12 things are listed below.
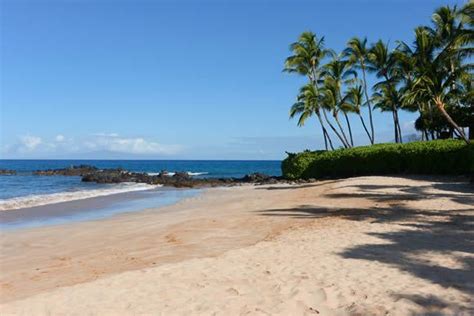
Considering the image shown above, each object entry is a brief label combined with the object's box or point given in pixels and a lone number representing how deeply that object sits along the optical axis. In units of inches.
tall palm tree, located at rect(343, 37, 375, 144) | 1587.1
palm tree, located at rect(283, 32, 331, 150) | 1568.7
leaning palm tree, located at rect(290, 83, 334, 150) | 1459.2
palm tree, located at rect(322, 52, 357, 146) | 1592.0
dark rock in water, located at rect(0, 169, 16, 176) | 2682.1
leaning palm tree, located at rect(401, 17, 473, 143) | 1094.4
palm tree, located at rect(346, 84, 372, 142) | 1513.3
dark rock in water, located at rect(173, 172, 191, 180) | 1715.1
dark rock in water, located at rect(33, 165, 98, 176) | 2431.6
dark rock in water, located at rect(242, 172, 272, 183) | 1508.0
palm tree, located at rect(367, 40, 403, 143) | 1514.5
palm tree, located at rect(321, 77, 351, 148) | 1472.7
